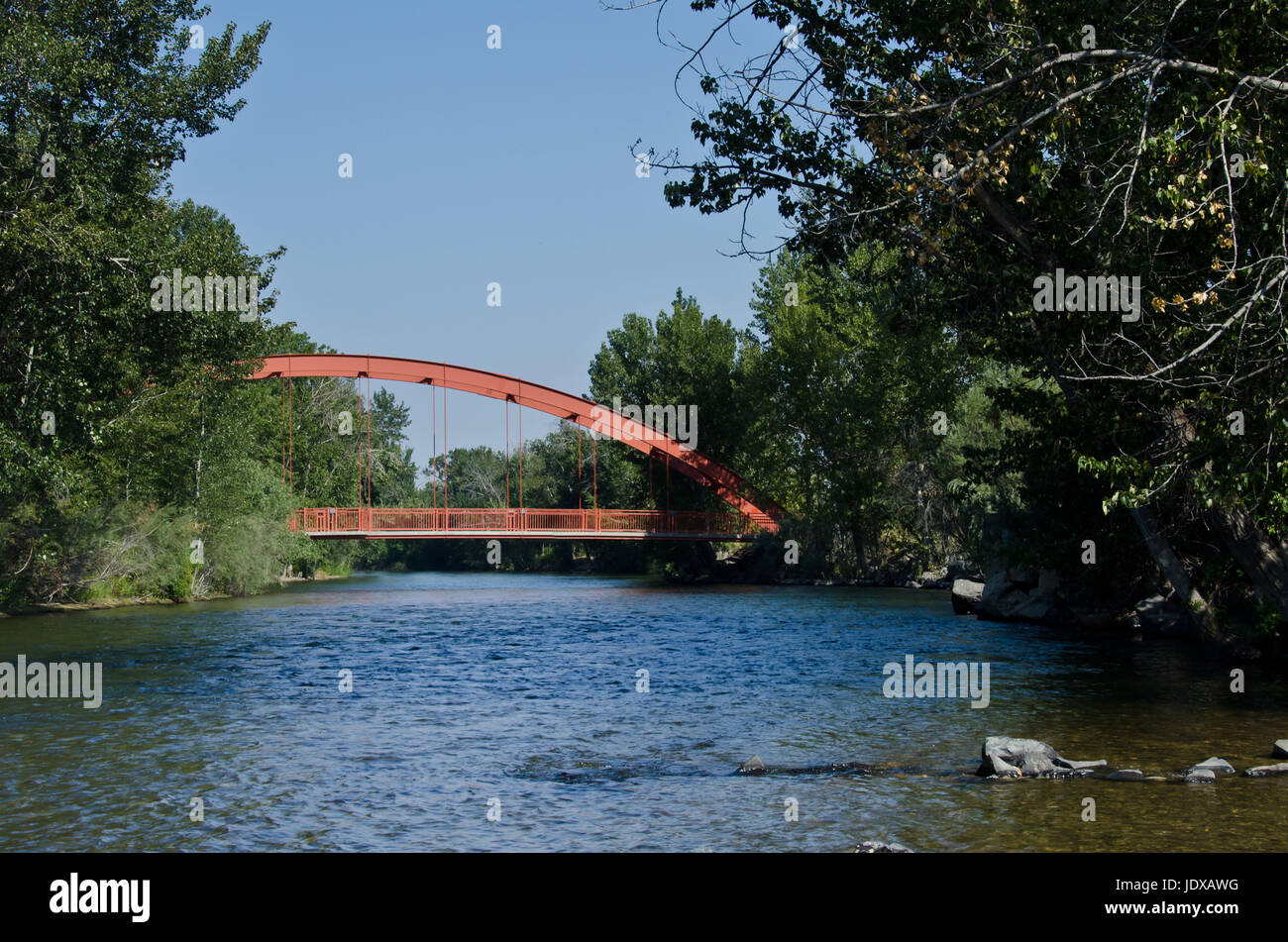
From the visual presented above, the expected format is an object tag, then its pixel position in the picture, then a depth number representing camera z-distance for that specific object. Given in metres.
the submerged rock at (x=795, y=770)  11.77
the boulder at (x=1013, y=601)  30.44
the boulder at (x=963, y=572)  44.05
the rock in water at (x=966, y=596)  34.00
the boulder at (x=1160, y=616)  24.16
